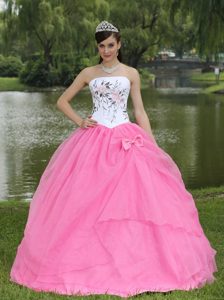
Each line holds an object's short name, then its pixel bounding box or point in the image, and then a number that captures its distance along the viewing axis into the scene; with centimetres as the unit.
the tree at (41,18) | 3247
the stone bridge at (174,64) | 5478
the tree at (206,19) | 855
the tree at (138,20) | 3600
